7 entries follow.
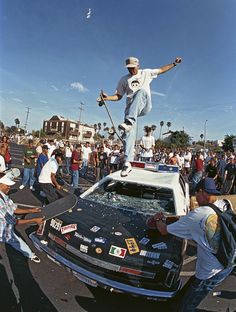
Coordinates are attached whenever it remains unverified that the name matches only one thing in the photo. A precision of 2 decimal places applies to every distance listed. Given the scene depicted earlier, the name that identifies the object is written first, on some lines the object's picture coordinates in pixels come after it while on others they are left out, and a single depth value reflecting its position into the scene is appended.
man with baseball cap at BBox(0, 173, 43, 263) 3.33
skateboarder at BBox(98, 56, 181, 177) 4.39
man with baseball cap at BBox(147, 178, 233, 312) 2.16
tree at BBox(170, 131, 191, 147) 81.19
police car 2.66
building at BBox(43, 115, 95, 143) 103.50
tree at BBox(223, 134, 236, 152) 64.89
